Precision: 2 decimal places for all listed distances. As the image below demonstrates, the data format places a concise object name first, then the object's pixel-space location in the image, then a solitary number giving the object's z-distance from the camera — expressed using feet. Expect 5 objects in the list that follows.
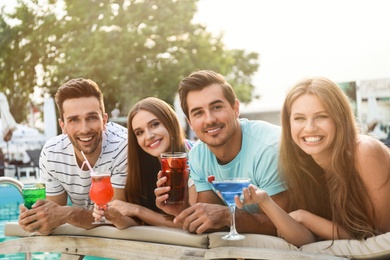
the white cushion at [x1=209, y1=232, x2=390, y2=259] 8.45
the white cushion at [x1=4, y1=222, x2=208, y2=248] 9.89
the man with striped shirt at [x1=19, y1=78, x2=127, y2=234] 13.03
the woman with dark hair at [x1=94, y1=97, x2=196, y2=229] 11.75
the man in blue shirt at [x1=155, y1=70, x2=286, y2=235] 10.52
